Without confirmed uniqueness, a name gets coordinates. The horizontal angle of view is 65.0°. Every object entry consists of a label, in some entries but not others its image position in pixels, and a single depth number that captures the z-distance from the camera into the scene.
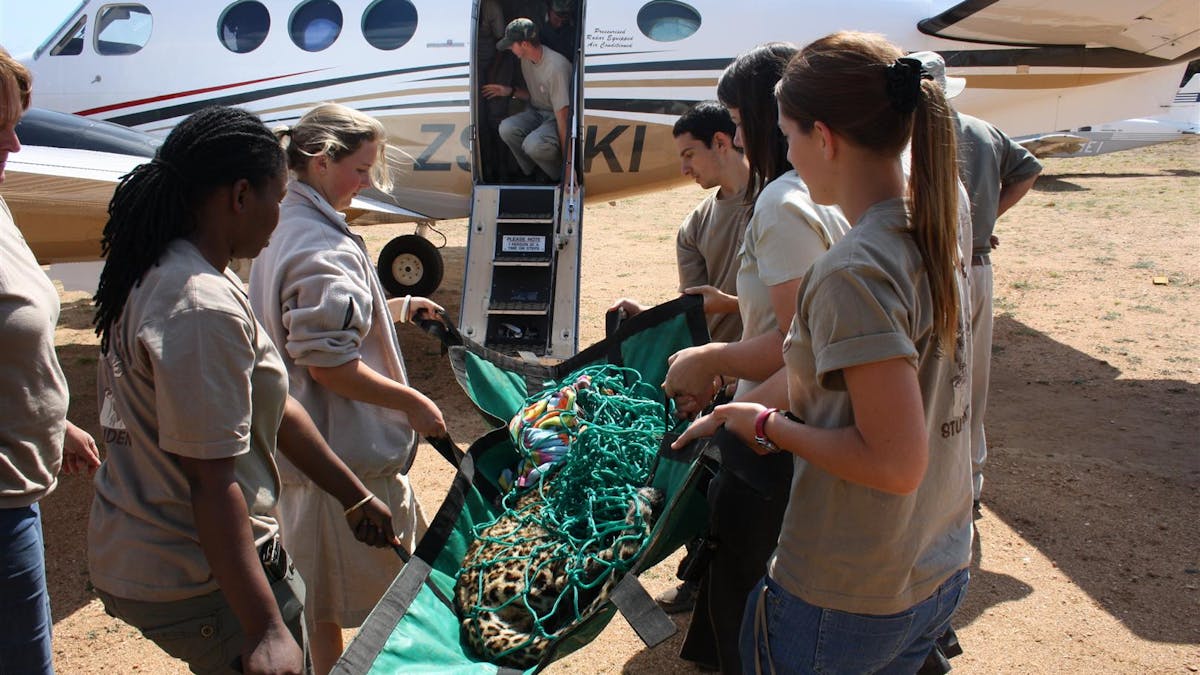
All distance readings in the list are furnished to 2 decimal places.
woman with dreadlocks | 1.76
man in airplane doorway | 7.84
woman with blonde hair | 2.52
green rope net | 2.32
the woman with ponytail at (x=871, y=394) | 1.55
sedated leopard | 2.25
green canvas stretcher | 2.11
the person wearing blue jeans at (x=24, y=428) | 2.06
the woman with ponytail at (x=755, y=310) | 2.28
